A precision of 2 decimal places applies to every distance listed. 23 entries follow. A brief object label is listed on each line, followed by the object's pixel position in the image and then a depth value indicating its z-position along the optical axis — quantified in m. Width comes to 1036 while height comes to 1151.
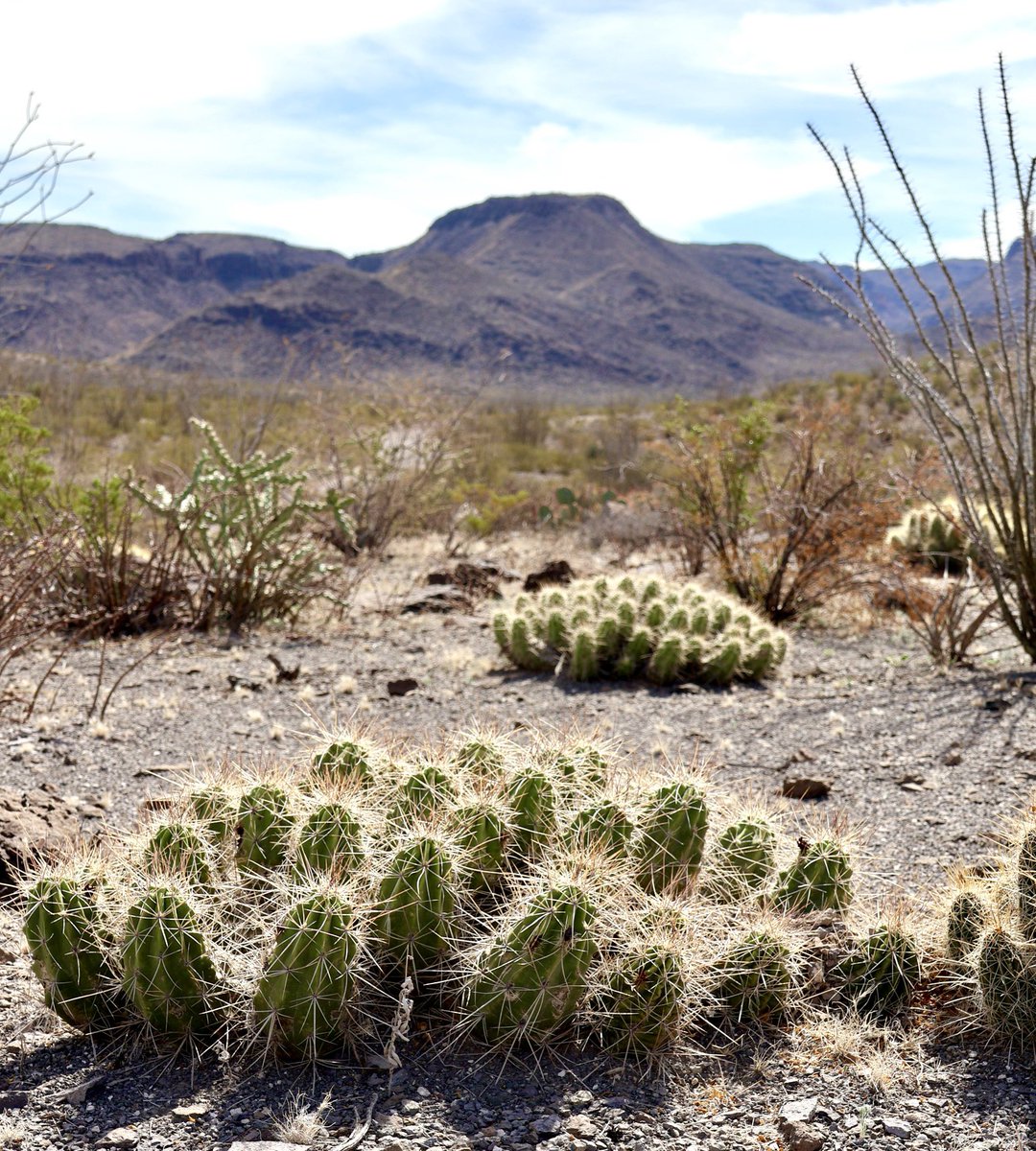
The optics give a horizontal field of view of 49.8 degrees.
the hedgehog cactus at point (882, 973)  2.83
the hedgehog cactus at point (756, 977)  2.73
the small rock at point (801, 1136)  2.30
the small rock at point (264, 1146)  2.21
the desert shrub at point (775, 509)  8.48
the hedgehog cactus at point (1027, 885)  2.66
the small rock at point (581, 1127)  2.32
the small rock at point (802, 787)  4.56
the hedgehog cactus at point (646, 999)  2.56
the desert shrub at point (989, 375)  5.87
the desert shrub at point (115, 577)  7.33
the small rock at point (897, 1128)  2.37
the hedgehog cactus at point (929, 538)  10.21
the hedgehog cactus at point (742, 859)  3.13
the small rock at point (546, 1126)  2.31
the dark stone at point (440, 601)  8.92
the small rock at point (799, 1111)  2.39
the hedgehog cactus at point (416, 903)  2.61
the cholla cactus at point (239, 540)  7.66
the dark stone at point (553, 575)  9.48
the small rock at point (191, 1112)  2.35
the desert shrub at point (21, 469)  7.20
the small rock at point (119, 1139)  2.27
